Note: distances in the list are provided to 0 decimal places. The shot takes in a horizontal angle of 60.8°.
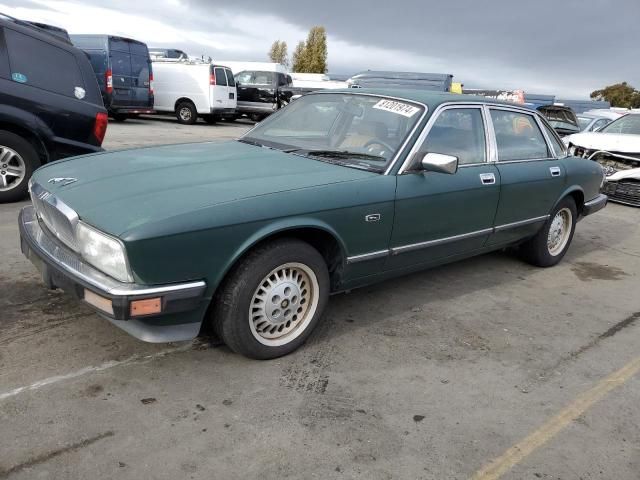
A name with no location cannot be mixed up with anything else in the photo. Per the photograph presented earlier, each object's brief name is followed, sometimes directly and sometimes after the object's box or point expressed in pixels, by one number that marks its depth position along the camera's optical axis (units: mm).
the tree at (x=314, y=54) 51062
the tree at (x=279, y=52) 58031
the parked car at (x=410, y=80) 13607
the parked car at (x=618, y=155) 8953
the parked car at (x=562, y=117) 12711
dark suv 5461
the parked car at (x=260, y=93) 20250
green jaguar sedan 2594
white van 17172
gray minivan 14297
